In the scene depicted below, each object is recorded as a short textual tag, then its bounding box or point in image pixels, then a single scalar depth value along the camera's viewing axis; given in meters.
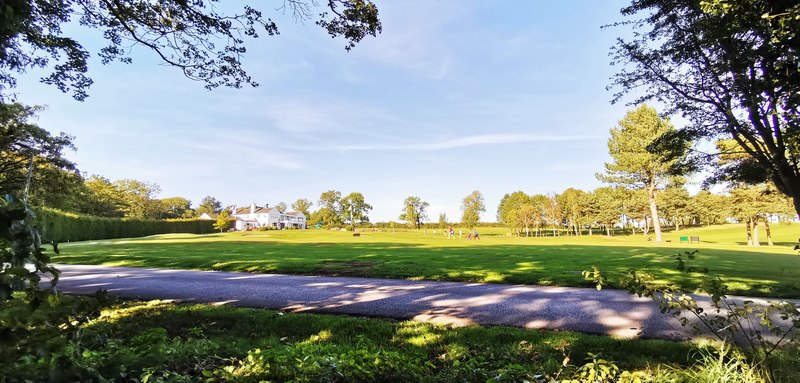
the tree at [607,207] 60.05
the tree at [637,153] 43.78
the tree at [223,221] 67.71
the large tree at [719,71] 4.05
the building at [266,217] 113.82
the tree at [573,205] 66.12
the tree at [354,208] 88.75
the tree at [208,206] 118.64
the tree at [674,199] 60.47
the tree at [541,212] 65.58
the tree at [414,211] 89.00
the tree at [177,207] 92.25
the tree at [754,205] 34.28
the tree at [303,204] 126.44
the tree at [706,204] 44.29
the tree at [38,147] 26.95
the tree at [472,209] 74.57
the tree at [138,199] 74.62
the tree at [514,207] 66.81
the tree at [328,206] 92.94
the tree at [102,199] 59.09
